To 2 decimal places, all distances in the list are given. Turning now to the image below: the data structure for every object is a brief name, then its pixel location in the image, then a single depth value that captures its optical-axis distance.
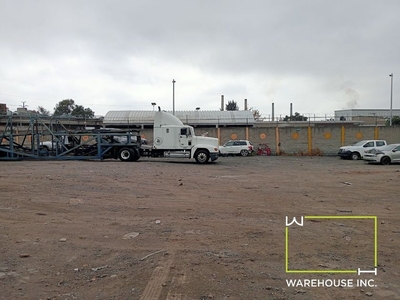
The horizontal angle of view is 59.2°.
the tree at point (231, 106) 87.62
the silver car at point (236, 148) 33.33
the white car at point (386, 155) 22.19
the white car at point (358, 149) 27.80
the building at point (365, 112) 89.08
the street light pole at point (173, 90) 52.16
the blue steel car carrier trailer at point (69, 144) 25.30
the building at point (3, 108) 44.30
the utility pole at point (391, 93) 46.73
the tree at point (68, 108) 88.79
